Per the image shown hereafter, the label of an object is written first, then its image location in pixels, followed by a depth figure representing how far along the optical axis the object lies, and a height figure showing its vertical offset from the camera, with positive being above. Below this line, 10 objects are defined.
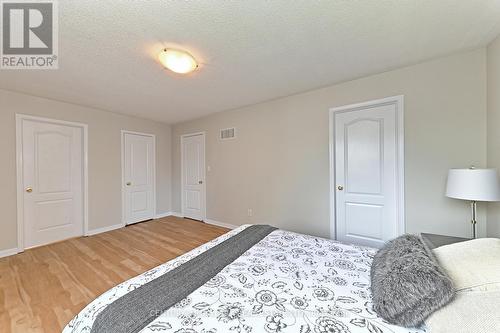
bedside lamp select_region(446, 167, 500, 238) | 1.55 -0.16
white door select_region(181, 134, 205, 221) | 4.41 -0.21
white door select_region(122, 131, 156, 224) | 4.15 -0.20
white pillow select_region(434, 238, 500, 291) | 0.79 -0.45
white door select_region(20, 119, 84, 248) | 3.00 -0.21
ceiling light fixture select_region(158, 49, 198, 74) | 1.90 +1.04
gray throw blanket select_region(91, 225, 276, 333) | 0.82 -0.62
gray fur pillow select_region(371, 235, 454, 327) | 0.79 -0.52
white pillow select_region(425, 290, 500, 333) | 0.69 -0.54
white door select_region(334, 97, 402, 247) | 2.40 -0.11
